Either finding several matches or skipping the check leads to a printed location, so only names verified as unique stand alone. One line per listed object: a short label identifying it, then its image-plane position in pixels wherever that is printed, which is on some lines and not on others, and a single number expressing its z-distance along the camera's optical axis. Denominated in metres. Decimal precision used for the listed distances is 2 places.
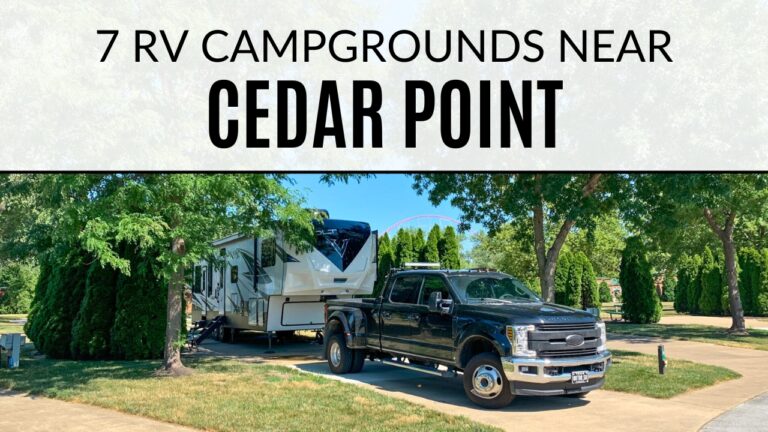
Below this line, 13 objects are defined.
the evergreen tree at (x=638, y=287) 26.83
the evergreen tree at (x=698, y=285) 34.69
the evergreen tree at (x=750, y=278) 32.28
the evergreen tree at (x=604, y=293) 48.00
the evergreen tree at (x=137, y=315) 13.82
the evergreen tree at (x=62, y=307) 14.40
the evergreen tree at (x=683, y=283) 36.91
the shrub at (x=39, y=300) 15.23
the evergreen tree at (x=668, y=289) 52.38
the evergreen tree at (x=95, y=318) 13.95
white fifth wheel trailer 15.47
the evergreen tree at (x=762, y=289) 31.83
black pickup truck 8.78
